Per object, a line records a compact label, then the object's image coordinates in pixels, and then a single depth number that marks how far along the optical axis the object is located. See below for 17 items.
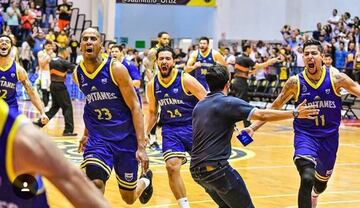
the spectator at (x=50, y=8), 31.74
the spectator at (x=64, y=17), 30.67
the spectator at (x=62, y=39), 27.12
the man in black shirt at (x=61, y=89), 16.28
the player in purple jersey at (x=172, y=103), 8.33
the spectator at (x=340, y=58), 25.59
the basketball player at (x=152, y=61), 14.09
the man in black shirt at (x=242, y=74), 17.74
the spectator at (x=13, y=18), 28.83
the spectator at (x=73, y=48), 28.81
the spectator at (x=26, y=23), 29.06
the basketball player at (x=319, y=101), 7.85
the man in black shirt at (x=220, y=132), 6.02
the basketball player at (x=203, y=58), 15.66
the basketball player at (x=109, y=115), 7.05
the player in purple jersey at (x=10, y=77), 10.14
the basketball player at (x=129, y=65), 13.13
